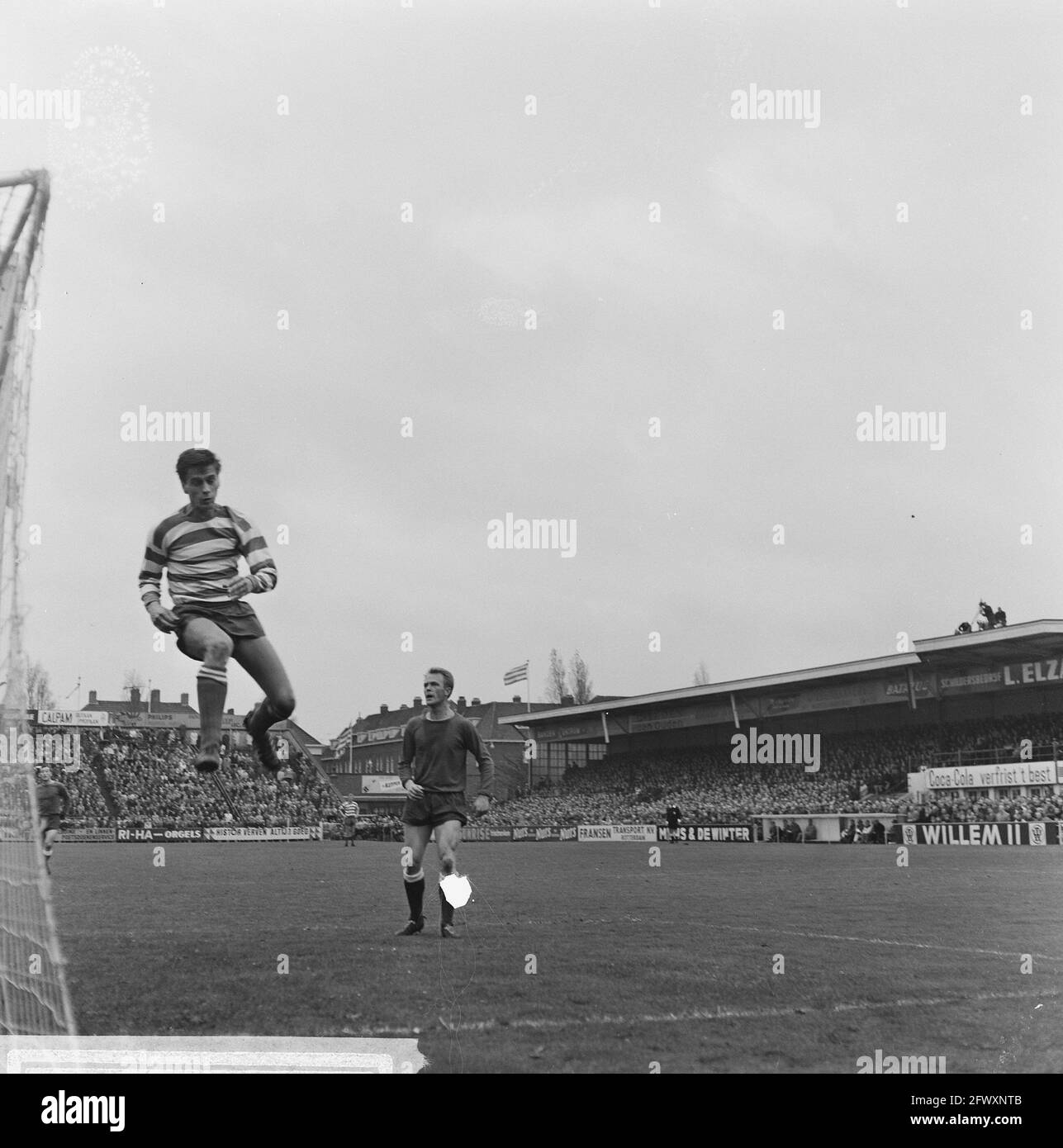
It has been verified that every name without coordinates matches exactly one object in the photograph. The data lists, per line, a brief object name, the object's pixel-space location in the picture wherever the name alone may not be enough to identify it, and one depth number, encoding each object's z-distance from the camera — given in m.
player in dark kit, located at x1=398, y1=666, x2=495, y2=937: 8.90
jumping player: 7.99
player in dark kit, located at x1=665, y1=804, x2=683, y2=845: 28.91
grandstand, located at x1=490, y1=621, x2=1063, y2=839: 26.08
